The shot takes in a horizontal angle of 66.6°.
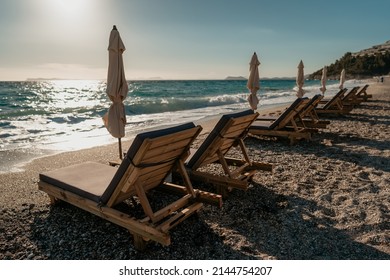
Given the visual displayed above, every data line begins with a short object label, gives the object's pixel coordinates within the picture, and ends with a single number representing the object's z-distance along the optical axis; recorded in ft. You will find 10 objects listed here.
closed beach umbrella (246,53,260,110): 27.78
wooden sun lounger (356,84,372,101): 55.52
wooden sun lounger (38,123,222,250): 9.87
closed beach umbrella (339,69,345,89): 58.14
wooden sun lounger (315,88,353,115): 39.75
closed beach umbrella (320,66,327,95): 51.67
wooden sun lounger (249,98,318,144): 25.07
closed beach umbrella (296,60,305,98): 39.50
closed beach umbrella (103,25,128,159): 16.40
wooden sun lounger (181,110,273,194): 14.03
